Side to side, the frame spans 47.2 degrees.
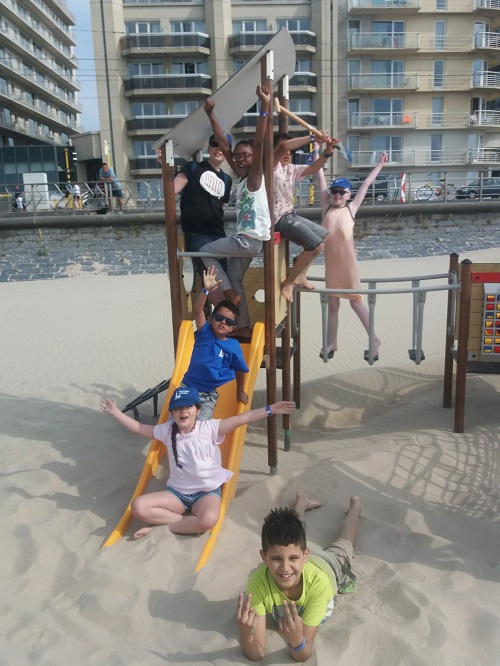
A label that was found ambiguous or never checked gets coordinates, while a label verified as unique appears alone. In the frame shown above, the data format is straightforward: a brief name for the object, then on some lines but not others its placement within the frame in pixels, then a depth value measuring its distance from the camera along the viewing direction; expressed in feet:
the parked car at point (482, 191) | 71.97
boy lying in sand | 8.92
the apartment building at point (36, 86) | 129.59
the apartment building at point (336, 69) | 122.01
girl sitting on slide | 12.78
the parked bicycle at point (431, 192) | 71.67
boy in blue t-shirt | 14.94
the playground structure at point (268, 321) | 14.71
